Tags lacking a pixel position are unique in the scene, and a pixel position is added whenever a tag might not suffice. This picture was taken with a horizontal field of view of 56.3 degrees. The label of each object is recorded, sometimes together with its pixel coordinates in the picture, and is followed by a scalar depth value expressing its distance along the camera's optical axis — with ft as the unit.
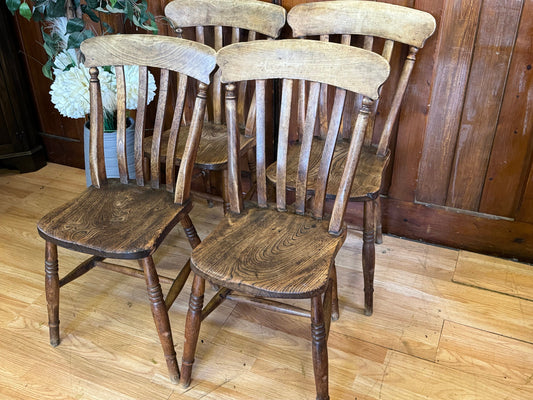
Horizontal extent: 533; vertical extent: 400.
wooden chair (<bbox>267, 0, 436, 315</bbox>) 5.22
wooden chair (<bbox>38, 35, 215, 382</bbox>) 4.51
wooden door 5.49
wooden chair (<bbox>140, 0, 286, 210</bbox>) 5.71
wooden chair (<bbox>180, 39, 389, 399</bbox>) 4.00
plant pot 6.36
